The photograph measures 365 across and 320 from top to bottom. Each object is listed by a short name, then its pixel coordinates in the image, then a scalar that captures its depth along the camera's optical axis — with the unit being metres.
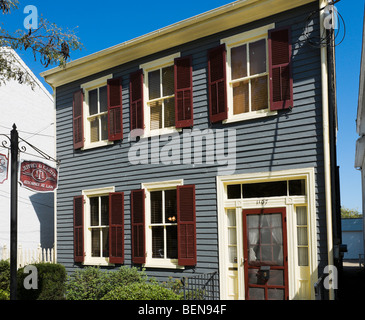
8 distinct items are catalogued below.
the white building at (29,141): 17.70
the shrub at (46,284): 11.70
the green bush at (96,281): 11.32
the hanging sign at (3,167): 9.83
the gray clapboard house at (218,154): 9.22
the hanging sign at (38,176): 10.45
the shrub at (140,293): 8.61
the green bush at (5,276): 13.41
